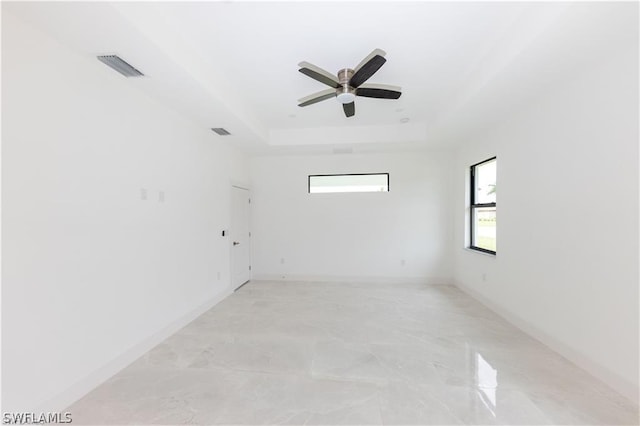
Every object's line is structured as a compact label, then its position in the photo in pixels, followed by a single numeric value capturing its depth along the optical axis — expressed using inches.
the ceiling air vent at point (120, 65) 78.7
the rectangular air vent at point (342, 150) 191.0
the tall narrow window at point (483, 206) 153.5
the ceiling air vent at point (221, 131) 145.0
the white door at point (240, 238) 181.8
